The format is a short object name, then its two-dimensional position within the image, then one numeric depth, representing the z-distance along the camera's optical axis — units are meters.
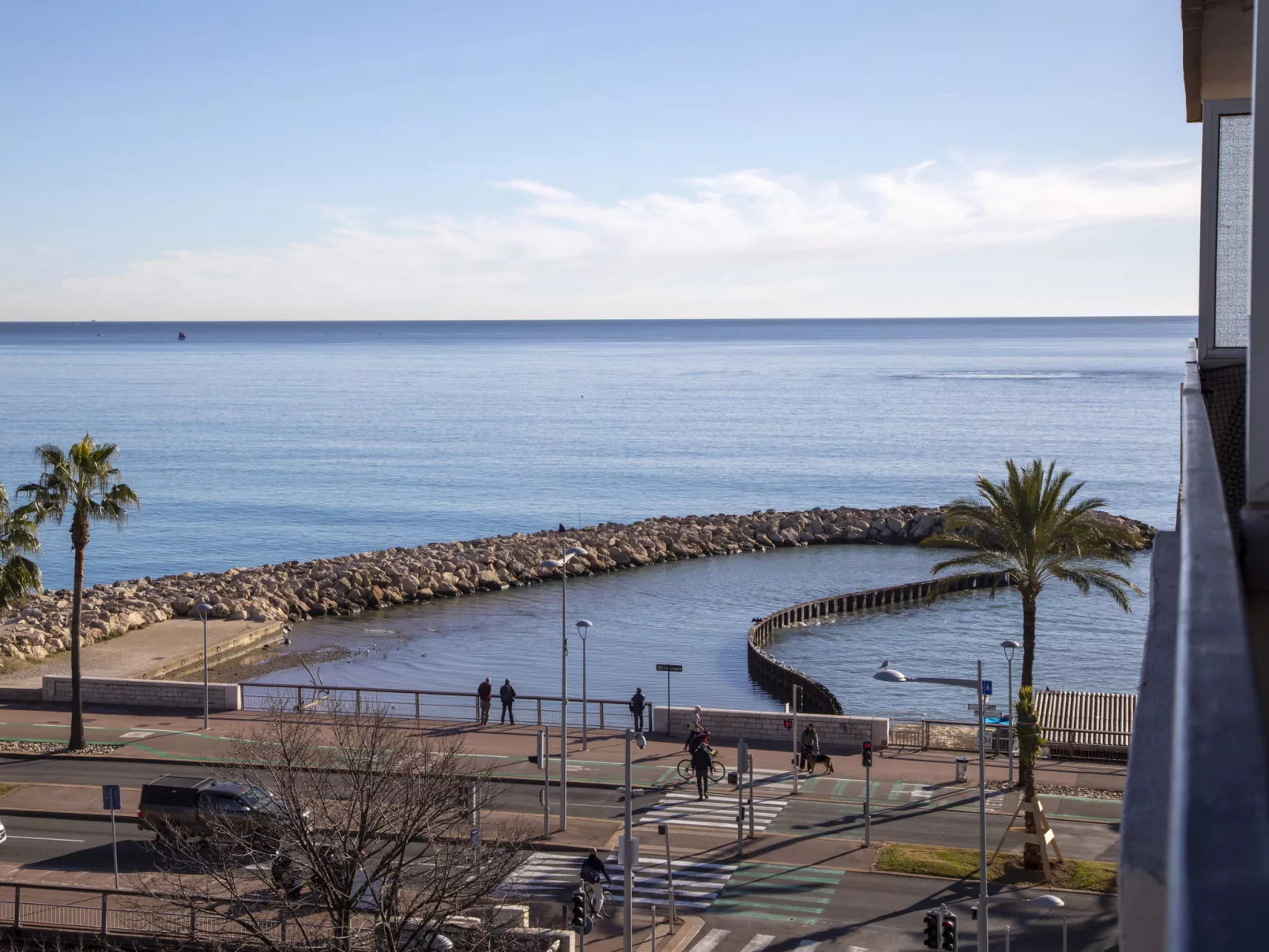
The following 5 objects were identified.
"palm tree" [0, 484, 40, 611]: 33.66
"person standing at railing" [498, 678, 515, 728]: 37.88
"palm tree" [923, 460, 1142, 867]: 31.59
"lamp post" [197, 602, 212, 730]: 37.09
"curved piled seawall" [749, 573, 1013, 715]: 46.31
